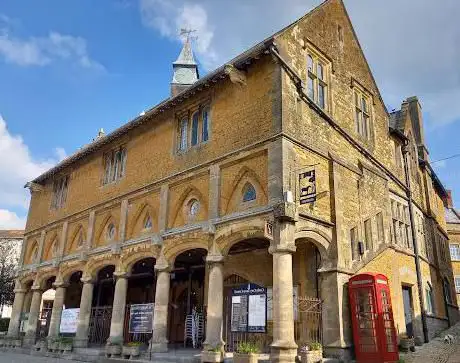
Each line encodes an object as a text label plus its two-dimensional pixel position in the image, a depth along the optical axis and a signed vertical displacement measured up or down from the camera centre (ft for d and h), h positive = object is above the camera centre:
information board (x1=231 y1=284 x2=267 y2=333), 41.00 +2.63
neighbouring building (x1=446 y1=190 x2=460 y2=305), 106.42 +22.83
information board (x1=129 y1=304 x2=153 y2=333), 50.55 +1.98
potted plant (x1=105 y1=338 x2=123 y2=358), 50.31 -1.28
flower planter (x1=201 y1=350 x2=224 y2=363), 38.47 -1.58
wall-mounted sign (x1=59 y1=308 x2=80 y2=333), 61.67 +1.96
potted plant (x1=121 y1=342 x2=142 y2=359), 47.37 -1.45
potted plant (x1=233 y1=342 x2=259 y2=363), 35.00 -1.19
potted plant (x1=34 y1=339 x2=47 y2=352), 63.22 -1.60
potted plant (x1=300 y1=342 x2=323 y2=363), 35.96 -1.06
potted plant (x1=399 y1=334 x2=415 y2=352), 46.57 -0.25
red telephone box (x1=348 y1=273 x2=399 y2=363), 39.47 +1.85
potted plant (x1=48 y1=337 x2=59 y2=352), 59.82 -1.28
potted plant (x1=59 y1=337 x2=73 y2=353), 58.49 -1.23
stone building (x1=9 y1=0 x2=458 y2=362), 41.55 +15.16
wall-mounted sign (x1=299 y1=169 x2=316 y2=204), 39.27 +13.11
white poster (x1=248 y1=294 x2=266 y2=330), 40.91 +2.45
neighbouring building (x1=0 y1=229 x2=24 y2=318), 124.41 +24.71
